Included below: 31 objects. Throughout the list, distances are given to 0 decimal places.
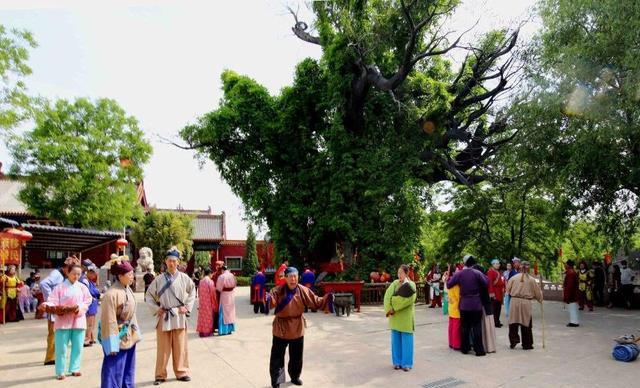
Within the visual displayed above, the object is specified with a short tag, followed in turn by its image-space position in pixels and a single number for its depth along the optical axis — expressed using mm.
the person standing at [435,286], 16531
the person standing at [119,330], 5516
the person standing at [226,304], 10836
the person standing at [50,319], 7801
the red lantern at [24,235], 12500
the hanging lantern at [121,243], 21291
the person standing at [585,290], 15579
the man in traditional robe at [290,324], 6383
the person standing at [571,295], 11742
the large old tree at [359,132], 18734
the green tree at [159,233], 33188
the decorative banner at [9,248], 12578
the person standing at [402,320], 7332
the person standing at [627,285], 16266
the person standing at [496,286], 11531
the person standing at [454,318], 8867
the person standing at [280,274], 14359
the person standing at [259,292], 15035
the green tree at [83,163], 22891
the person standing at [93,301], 9103
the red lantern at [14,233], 12234
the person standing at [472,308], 8398
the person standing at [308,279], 14578
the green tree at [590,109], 10883
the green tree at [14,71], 14156
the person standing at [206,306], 10625
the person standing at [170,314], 6609
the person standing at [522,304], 8875
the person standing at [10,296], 14098
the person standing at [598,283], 16750
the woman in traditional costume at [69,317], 6840
